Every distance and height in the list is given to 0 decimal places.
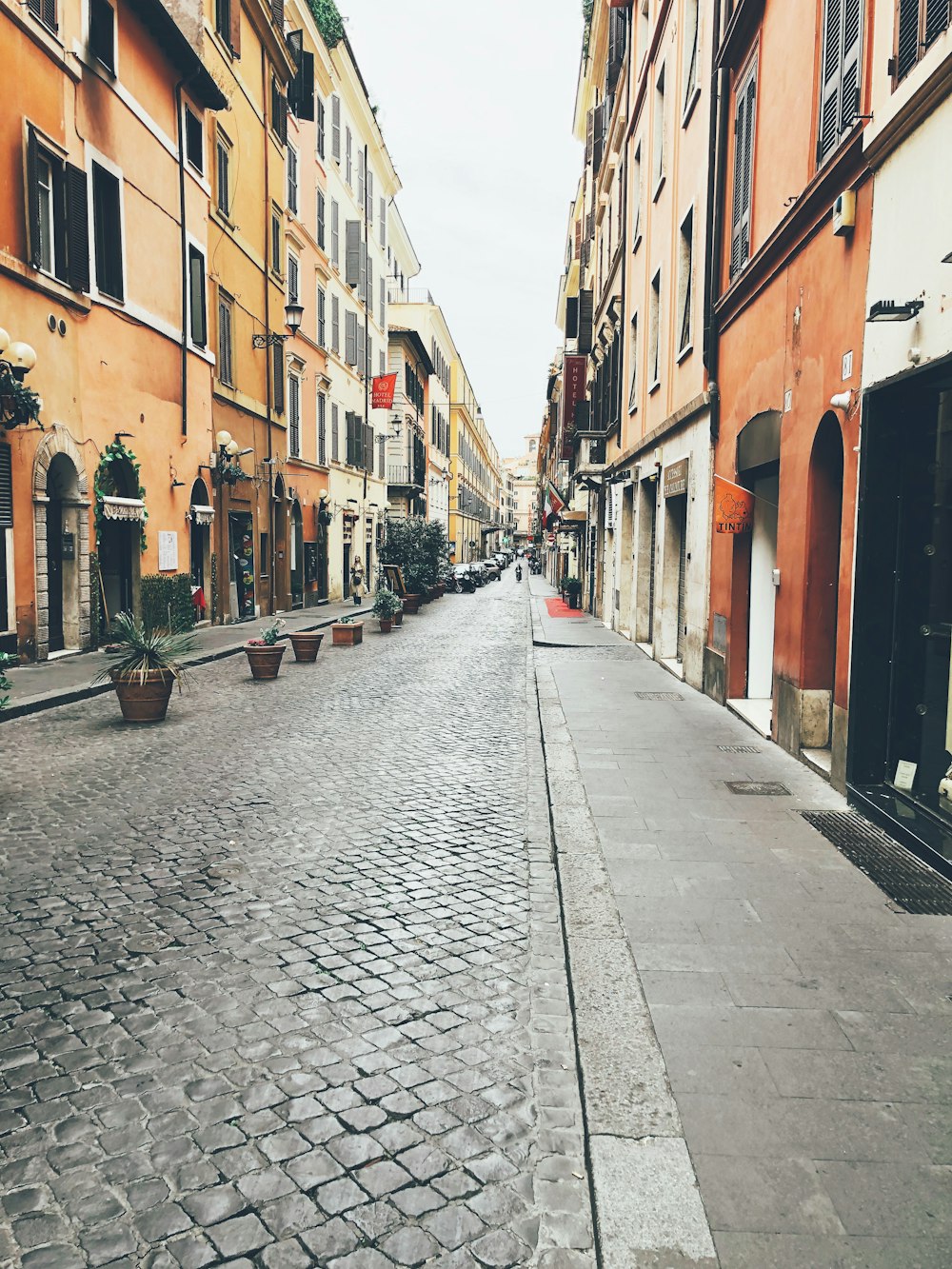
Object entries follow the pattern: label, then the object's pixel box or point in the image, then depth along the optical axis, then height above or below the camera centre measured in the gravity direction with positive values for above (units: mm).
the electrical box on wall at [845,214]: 6516 +2350
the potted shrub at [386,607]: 20938 -1182
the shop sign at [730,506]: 9961 +522
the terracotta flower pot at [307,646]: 15461 -1506
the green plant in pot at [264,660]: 13352 -1496
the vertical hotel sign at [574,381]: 31734 +5823
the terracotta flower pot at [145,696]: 9789 -1485
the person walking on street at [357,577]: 34438 -845
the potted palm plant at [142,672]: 9805 -1252
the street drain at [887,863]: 4750 -1691
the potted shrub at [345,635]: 18078 -1540
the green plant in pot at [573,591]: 30517 -1149
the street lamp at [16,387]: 11648 +1991
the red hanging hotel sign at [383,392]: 37250 +6318
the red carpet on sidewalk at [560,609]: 28359 -1706
